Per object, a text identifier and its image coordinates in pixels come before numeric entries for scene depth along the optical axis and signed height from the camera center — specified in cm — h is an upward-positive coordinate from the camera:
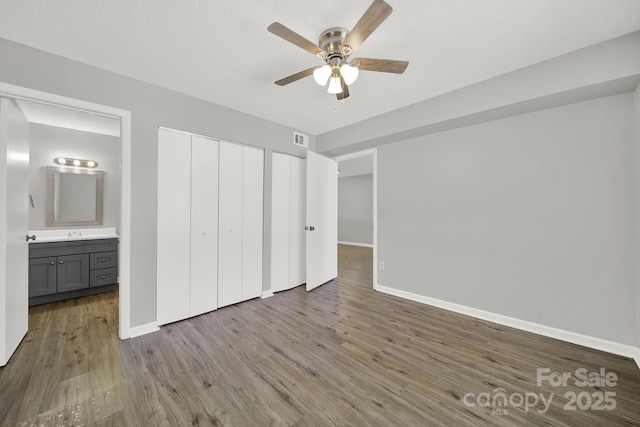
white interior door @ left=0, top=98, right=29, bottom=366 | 185 -11
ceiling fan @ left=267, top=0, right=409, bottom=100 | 150 +110
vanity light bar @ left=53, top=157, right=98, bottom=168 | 350 +77
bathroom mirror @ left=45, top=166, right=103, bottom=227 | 345 +25
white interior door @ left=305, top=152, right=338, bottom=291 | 364 -9
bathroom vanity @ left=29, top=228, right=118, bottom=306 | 298 -68
